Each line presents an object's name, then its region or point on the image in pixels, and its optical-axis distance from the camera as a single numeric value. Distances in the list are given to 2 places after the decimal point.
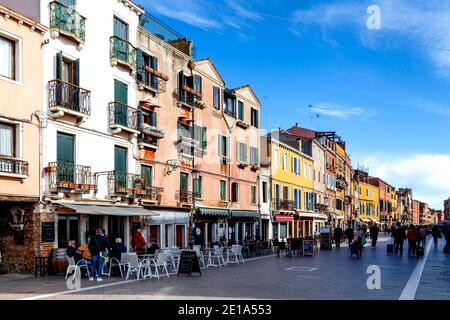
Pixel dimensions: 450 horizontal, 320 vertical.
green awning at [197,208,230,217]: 31.72
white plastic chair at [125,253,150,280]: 17.81
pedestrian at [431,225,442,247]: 43.19
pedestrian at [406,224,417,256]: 30.19
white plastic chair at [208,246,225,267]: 23.42
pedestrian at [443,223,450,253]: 34.74
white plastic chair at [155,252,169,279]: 18.36
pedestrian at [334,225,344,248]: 39.88
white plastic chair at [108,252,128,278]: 18.75
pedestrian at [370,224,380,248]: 39.34
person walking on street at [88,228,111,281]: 17.77
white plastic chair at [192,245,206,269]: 22.62
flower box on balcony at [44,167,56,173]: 19.91
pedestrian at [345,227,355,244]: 38.72
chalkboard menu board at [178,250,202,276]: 18.86
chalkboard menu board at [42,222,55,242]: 19.81
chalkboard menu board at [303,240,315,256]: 30.67
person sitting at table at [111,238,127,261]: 18.71
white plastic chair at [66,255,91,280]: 17.38
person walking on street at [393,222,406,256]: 32.03
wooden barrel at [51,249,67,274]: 19.55
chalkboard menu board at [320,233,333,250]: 36.84
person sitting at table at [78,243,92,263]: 18.33
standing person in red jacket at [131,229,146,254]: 21.45
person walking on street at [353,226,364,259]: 28.00
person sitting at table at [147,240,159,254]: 21.62
